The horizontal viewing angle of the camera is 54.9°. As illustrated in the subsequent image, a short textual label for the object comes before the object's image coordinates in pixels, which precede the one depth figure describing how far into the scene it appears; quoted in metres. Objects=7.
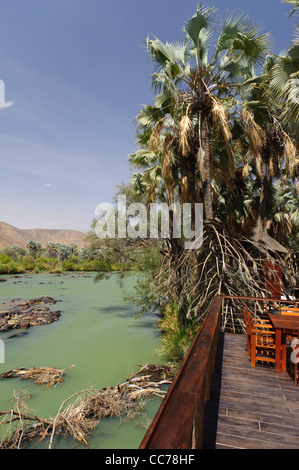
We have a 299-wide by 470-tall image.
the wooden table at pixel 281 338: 4.10
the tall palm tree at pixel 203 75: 8.19
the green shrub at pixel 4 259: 52.23
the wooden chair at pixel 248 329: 4.58
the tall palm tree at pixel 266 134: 8.26
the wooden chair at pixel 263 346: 4.29
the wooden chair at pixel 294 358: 3.73
